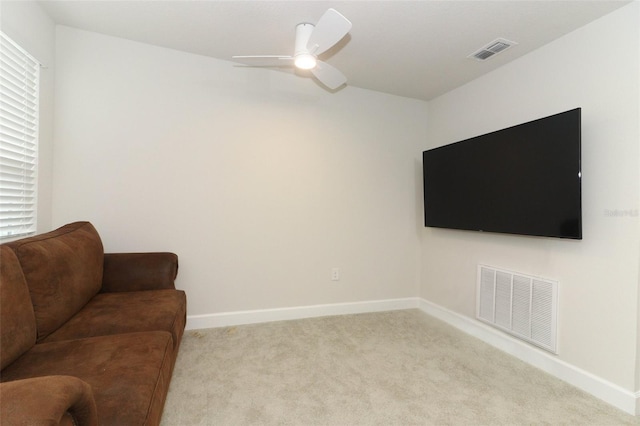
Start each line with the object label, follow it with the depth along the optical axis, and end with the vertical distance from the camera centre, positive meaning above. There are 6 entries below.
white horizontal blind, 1.82 +0.44
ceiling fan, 1.71 +1.09
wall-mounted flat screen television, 2.00 +0.29
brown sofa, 0.81 -0.62
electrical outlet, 3.26 -0.68
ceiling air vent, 2.31 +1.35
